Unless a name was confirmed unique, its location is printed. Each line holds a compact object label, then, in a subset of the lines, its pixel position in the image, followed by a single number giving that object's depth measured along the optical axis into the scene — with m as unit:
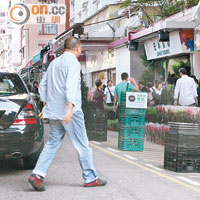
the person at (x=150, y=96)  15.75
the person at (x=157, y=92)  15.39
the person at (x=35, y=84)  21.31
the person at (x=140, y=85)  18.38
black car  7.10
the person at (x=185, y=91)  14.00
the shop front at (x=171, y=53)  19.62
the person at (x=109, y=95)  19.47
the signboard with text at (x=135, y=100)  10.91
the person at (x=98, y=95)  16.44
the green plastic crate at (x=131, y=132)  11.01
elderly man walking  6.38
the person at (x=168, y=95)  14.32
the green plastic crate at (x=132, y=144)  11.10
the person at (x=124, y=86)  12.40
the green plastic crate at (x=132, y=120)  10.98
